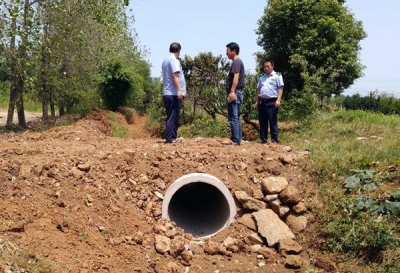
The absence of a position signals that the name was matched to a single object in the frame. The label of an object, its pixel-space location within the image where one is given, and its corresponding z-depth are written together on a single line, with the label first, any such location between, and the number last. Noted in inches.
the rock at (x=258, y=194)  237.1
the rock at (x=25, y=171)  215.0
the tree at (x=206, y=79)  590.6
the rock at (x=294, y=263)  205.6
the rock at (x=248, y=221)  228.7
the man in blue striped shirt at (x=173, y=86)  257.9
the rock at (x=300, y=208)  231.0
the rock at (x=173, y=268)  198.4
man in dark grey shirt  263.7
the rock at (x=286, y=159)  251.0
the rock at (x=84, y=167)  229.1
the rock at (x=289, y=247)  213.8
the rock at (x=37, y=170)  218.5
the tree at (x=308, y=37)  753.0
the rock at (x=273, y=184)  236.1
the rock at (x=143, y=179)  236.8
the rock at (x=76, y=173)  224.4
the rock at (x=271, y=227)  220.5
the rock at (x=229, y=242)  219.4
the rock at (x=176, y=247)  208.4
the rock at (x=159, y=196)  233.9
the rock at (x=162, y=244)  207.6
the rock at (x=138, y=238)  208.2
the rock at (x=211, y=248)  215.3
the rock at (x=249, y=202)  235.1
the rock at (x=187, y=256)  206.4
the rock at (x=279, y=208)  232.8
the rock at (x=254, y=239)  221.5
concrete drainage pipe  231.9
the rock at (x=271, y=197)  235.9
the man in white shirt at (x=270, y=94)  290.0
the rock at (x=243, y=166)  247.6
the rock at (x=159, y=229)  219.0
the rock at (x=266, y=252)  214.4
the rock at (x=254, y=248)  218.4
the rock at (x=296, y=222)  226.4
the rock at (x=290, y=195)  232.4
